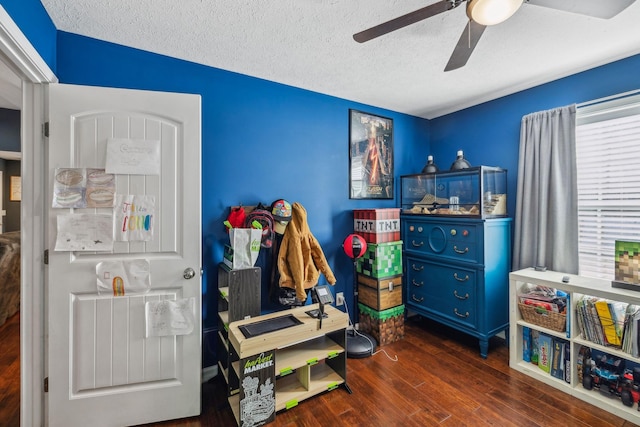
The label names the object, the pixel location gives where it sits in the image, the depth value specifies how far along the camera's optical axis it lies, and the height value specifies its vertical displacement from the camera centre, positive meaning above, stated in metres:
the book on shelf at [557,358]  2.02 -1.07
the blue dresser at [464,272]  2.39 -0.54
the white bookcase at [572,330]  1.74 -0.87
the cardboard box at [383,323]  2.59 -1.05
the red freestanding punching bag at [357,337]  2.40 -1.15
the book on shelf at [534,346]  2.18 -1.05
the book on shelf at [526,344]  2.23 -1.05
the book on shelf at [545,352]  2.09 -1.05
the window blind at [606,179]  2.05 +0.27
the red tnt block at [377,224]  2.62 -0.10
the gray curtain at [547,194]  2.29 +0.16
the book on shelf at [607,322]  1.79 -0.71
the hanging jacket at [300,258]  2.15 -0.36
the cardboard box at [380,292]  2.60 -0.75
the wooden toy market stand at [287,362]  1.63 -0.98
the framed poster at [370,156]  2.88 +0.62
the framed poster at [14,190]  4.76 +0.42
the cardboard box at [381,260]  2.59 -0.45
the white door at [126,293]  1.54 -0.40
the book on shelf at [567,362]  1.96 -1.06
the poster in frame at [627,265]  1.80 -0.35
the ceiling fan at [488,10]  1.15 +0.88
